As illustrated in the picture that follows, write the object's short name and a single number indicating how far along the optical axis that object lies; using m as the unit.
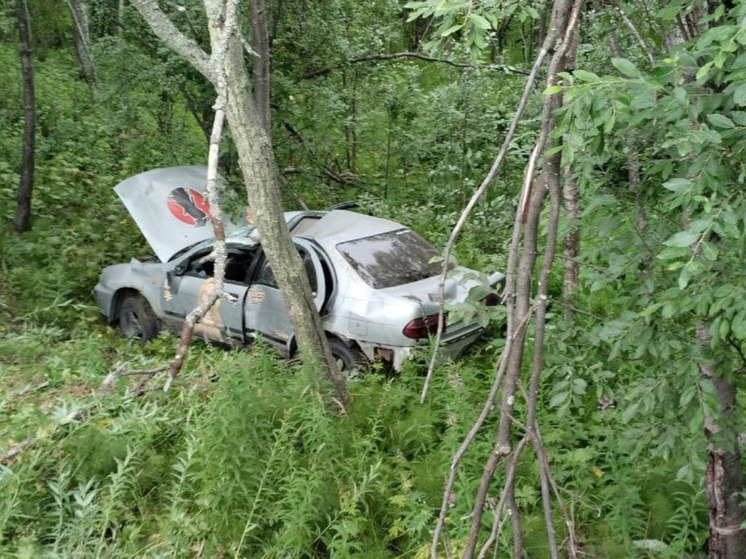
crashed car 6.71
